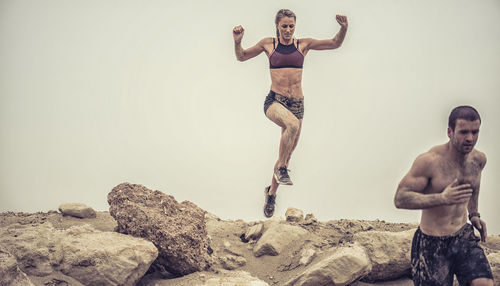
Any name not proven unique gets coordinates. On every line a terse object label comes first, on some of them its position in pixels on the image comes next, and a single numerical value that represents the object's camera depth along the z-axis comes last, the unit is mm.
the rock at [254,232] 10297
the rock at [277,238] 9703
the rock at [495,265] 9422
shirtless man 6543
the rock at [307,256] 9359
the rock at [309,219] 10602
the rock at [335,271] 8734
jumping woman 9859
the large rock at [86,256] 8484
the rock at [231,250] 9821
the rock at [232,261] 9461
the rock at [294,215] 10766
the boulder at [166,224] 8906
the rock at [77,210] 10523
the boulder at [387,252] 9312
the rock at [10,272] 7508
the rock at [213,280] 8398
